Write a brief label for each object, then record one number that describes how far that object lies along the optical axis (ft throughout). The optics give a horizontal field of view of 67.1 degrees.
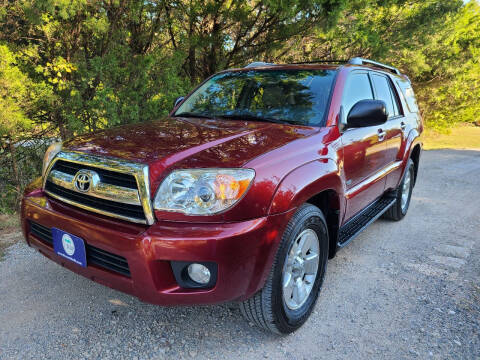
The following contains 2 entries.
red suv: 6.20
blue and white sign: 6.83
